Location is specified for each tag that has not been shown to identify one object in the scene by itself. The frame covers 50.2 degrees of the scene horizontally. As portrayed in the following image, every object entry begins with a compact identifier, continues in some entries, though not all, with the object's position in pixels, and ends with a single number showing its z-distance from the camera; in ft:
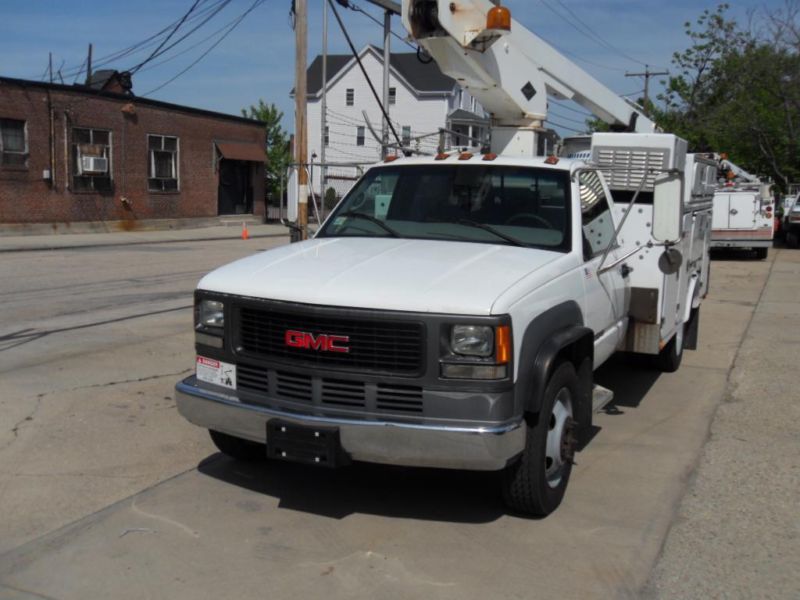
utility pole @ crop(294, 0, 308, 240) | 49.34
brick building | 88.89
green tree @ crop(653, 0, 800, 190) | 108.37
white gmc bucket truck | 13.69
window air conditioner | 95.14
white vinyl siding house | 179.42
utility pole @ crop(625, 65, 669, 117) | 189.14
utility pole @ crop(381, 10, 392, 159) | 64.27
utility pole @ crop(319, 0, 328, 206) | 78.12
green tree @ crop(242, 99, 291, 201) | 175.52
